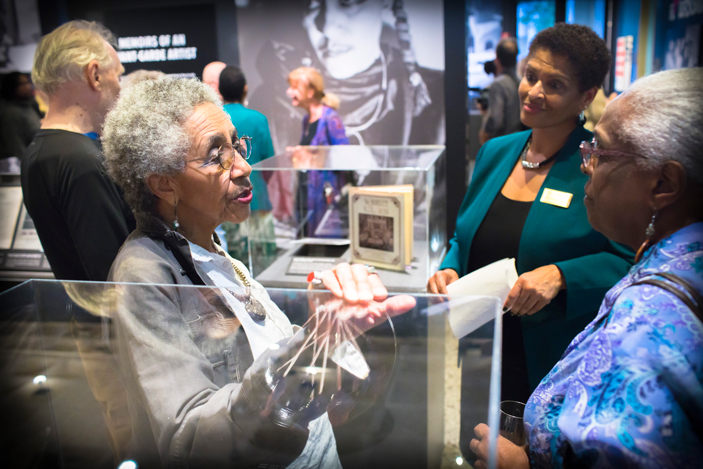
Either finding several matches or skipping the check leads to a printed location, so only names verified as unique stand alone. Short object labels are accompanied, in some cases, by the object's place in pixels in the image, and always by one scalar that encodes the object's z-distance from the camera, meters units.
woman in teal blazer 1.70
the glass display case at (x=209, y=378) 0.85
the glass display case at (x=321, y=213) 2.47
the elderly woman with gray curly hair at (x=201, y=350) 0.86
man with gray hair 1.62
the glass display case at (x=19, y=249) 2.96
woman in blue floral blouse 0.80
